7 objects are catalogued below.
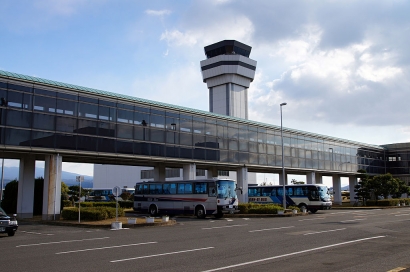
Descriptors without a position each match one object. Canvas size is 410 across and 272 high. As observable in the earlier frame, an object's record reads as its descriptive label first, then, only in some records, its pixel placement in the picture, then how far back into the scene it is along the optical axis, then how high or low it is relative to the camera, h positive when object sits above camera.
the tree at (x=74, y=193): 58.56 -0.76
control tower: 87.75 +25.08
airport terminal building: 29.47 +4.68
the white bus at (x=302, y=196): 40.27 -0.90
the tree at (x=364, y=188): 56.34 -0.13
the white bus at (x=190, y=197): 31.55 -0.82
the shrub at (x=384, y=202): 50.87 -1.95
